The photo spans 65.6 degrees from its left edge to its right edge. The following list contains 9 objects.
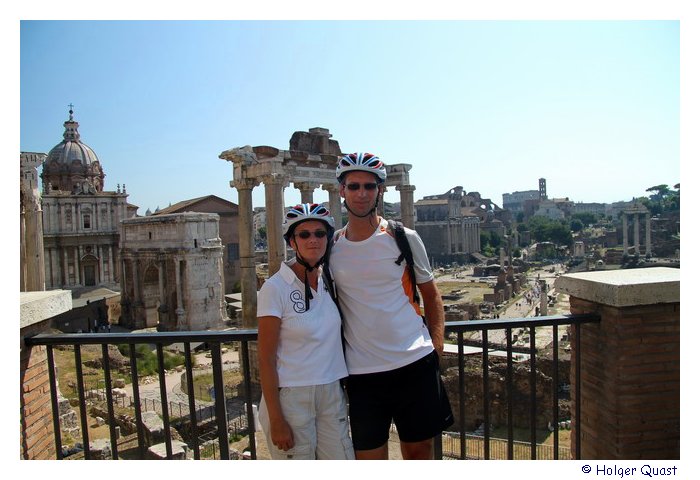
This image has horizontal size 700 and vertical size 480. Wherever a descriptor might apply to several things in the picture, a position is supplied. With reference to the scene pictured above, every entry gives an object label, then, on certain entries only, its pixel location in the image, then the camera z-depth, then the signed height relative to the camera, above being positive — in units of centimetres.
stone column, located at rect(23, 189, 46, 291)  1655 -42
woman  285 -76
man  304 -70
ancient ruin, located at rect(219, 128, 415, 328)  1425 +129
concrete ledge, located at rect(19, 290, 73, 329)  340 -50
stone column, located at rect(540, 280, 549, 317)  3067 -471
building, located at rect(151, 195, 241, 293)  4594 +38
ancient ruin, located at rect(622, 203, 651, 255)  6738 -81
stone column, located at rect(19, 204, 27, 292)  1639 -74
